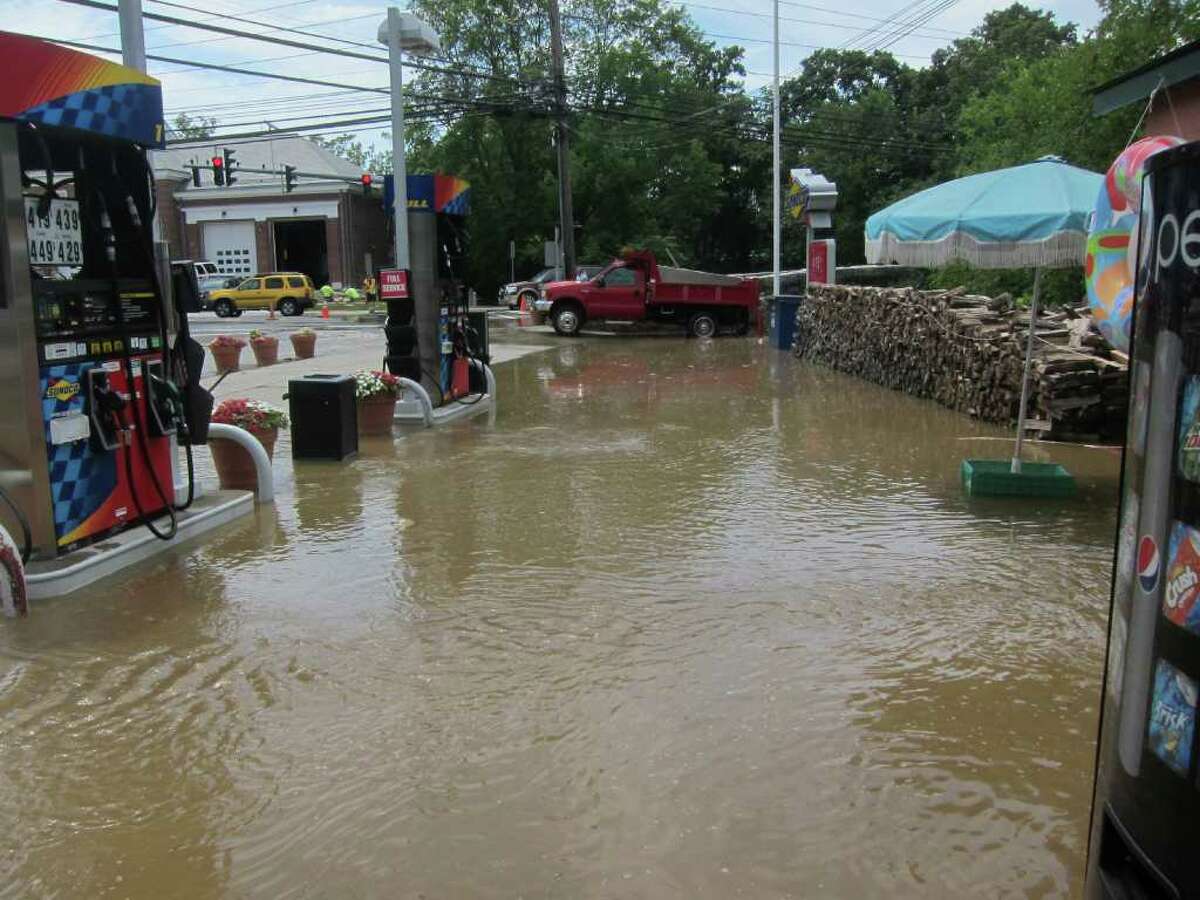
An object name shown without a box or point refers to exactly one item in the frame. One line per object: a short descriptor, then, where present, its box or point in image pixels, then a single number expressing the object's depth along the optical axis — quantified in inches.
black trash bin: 369.4
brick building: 2082.9
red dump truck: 1032.8
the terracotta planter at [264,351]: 776.3
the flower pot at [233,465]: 318.7
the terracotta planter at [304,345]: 813.9
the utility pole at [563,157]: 1331.2
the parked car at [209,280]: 1683.1
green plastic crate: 307.9
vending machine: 65.5
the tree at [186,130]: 2617.9
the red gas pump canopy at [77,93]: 205.6
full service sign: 444.6
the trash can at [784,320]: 856.9
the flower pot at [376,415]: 420.5
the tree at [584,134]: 1781.5
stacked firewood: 396.8
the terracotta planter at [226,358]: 743.1
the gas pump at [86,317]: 217.6
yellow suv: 1609.3
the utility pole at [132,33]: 280.1
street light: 453.1
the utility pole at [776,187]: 1051.3
